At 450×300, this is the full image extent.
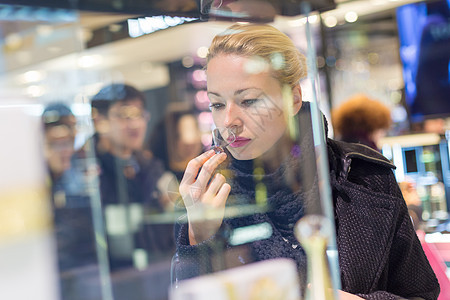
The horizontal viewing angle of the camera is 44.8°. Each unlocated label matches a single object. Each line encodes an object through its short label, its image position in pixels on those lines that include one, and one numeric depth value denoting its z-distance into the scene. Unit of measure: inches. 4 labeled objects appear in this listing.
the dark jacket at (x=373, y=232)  44.6
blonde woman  31.3
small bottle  33.7
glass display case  28.2
